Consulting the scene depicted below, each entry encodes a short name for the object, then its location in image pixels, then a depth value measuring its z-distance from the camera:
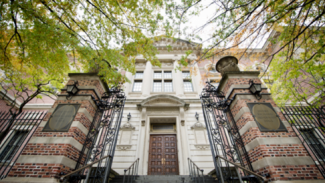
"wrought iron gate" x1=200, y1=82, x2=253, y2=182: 4.22
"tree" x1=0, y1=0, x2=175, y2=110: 4.66
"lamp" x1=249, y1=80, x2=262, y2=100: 4.81
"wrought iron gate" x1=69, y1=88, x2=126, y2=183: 4.02
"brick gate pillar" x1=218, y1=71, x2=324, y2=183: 3.47
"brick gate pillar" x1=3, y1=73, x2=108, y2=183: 3.59
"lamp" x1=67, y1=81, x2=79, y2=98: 4.96
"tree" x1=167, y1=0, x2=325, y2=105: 4.05
